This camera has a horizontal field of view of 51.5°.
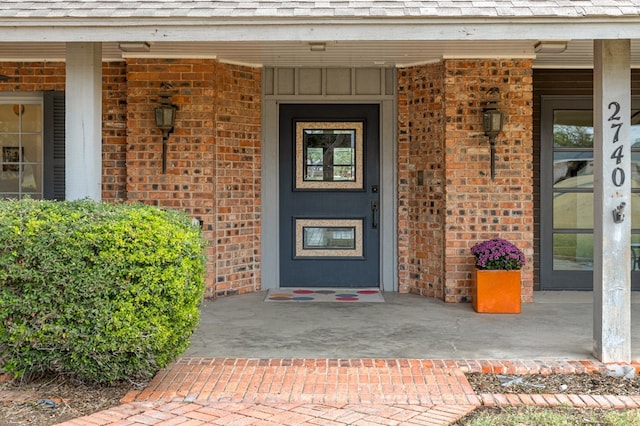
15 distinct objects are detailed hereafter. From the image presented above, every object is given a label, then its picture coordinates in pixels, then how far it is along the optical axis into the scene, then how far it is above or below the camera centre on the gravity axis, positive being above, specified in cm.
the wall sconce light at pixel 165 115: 656 +80
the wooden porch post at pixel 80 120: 450 +52
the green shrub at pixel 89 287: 370 -51
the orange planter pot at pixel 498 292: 619 -91
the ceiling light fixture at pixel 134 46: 501 +118
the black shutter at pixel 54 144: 698 +55
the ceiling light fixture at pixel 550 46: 529 +122
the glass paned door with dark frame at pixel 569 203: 736 -10
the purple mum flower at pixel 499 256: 622 -58
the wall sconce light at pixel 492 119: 652 +74
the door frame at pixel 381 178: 734 +19
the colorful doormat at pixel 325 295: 684 -106
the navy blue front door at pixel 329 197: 741 -2
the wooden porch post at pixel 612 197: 441 -2
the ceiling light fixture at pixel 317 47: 531 +125
